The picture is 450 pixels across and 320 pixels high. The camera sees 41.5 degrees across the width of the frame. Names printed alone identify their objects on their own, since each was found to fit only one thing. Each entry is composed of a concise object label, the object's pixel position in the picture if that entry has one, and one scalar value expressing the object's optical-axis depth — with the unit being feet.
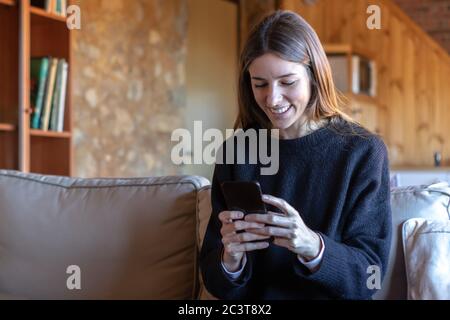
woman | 4.00
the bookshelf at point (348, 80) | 14.64
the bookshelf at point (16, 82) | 8.27
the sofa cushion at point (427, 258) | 4.23
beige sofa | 5.24
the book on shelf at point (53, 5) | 8.94
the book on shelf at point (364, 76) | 14.93
